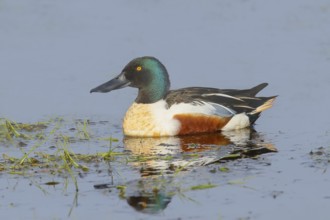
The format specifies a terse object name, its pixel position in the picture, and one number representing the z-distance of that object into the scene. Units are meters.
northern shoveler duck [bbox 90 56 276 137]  22.30
